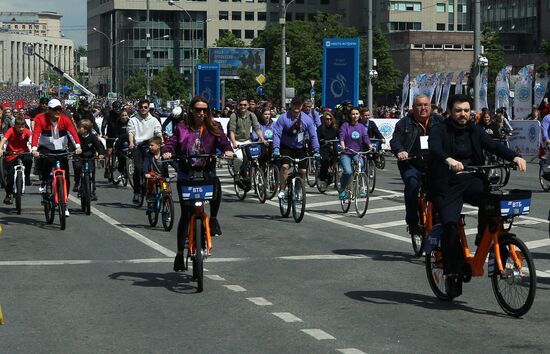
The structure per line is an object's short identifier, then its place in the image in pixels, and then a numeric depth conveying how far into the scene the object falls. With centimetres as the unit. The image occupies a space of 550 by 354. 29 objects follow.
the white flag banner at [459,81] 5003
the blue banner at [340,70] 3847
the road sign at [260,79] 6438
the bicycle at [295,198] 1820
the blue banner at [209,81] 6681
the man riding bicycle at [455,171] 982
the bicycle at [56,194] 1706
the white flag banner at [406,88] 5547
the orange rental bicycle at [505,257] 919
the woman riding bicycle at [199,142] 1187
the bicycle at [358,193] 1942
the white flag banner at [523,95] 4447
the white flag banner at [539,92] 4647
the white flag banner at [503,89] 4631
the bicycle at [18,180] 1953
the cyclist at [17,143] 2039
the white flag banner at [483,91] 4543
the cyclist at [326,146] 2441
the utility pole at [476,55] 4025
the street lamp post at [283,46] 5247
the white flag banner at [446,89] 5025
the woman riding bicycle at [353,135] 2070
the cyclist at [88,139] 2144
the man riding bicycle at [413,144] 1334
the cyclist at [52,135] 1791
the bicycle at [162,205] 1700
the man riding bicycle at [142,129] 1989
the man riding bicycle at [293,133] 1986
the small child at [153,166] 1773
